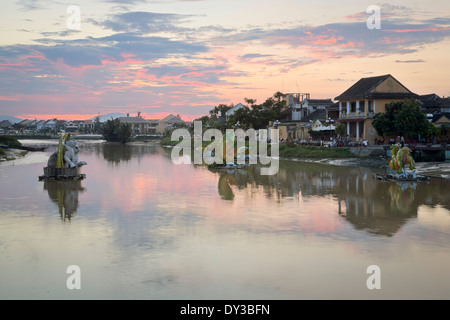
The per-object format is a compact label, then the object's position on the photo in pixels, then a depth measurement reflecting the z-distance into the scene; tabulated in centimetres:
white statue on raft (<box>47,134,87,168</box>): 3422
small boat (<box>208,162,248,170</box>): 4509
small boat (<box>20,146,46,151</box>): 7560
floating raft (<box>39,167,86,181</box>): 3388
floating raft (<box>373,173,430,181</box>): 3372
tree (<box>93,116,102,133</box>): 18381
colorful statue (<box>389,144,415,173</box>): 3375
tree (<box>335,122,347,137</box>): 5709
